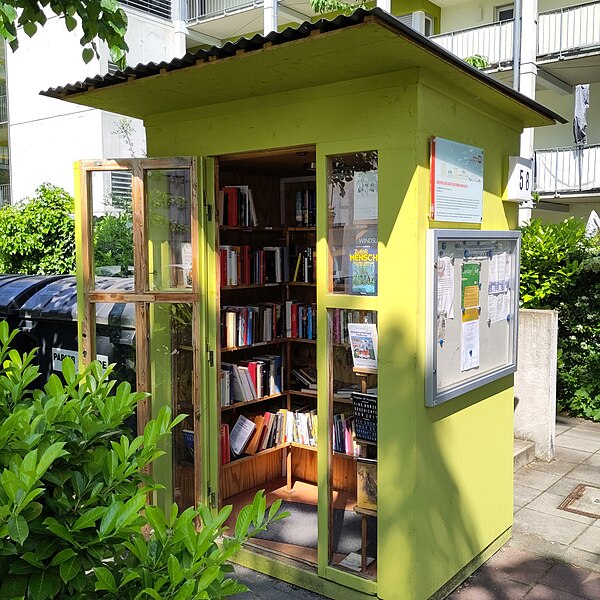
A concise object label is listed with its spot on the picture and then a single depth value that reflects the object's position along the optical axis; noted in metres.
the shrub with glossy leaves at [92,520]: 1.62
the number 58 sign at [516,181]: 4.34
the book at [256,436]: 5.29
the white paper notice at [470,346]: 3.97
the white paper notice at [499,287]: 4.27
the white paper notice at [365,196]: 3.68
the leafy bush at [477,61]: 9.28
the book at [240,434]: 5.20
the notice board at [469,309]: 3.60
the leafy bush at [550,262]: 7.60
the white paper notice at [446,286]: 3.68
